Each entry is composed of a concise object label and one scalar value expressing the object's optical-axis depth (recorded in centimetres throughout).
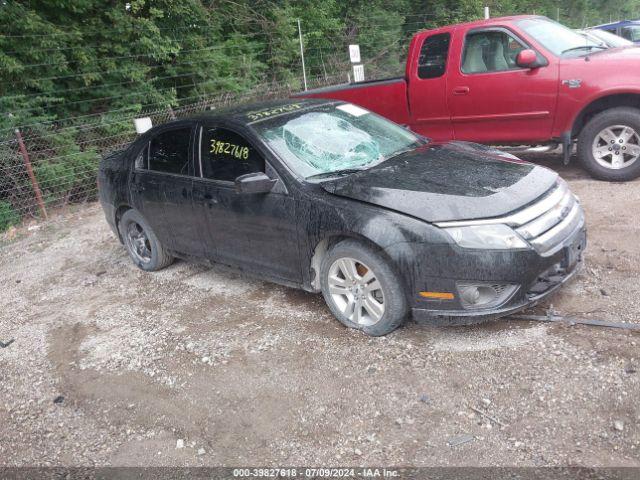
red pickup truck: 621
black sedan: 347
